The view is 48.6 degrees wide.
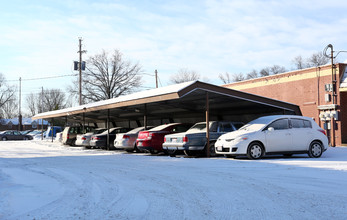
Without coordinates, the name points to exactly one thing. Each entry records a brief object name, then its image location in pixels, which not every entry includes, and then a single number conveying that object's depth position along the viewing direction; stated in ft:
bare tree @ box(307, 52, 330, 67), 217.91
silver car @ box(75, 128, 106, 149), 80.73
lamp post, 77.30
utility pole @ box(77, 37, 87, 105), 134.02
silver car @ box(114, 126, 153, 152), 64.44
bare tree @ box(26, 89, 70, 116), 319.68
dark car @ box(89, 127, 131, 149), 76.33
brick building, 79.56
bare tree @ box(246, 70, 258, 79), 261.22
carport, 53.62
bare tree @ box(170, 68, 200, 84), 282.85
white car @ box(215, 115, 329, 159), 44.45
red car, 56.86
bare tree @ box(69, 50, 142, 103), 187.31
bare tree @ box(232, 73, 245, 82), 272.10
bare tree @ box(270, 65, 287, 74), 243.99
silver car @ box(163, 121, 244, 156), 50.47
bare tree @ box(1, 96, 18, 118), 336.04
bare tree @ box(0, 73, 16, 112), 257.34
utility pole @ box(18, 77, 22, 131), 244.07
